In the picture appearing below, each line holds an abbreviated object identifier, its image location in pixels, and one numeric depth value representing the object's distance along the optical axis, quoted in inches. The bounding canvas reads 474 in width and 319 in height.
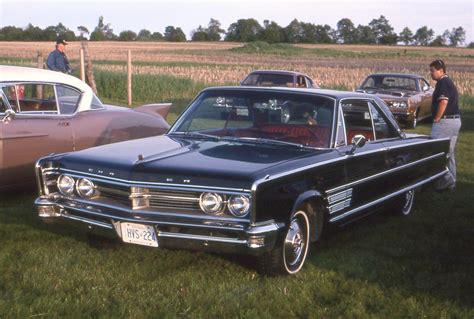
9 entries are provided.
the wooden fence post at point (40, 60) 658.2
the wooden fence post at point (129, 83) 813.2
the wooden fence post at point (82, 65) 736.5
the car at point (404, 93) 648.4
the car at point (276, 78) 675.6
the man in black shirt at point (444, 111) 350.0
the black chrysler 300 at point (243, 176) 192.2
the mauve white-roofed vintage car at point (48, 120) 285.1
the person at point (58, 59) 603.2
